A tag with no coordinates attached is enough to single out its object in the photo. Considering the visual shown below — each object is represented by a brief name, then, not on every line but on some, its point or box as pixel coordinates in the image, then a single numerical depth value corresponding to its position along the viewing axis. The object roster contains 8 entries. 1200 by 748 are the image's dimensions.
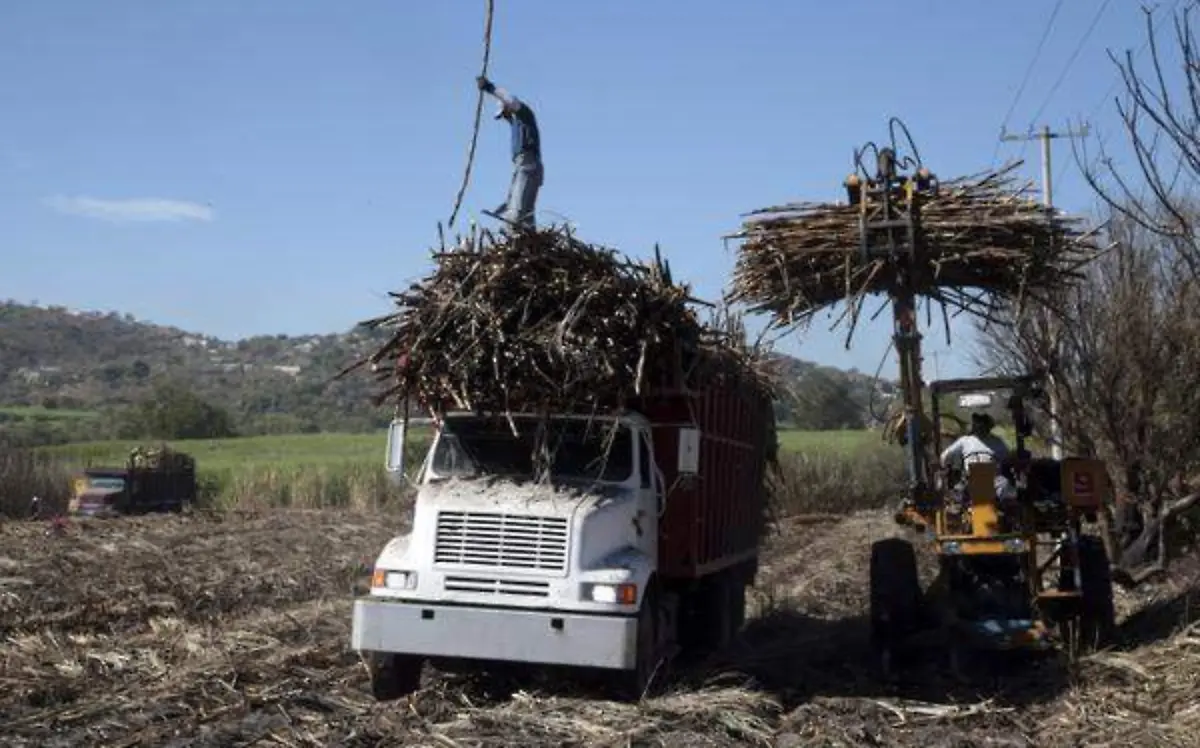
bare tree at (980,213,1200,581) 16.81
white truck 10.88
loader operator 13.29
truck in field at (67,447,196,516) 37.00
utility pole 17.42
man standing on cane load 14.50
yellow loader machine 12.66
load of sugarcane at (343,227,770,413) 11.54
